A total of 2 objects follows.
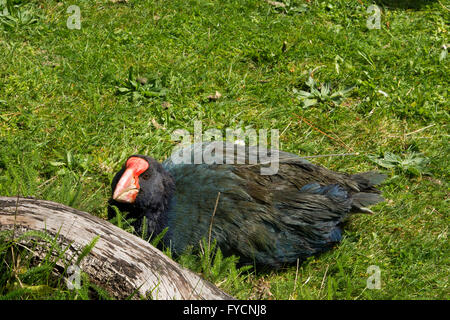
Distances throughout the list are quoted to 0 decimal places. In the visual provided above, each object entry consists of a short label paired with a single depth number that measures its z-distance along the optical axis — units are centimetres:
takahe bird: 306
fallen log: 220
